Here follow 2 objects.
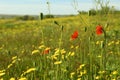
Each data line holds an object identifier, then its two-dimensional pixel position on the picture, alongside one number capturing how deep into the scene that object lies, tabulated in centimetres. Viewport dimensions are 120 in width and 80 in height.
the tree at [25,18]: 2530
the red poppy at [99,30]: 264
